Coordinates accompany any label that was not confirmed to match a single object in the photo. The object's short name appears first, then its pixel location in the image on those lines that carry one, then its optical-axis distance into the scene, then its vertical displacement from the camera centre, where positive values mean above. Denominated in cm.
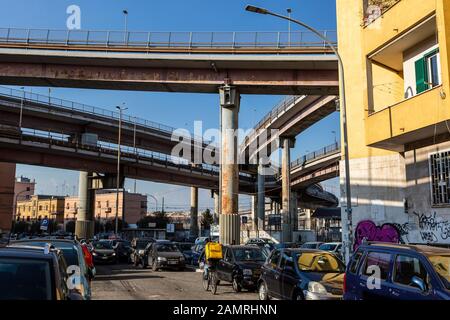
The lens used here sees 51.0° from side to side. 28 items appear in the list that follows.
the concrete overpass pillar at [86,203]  5384 +267
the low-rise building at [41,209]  12888 +475
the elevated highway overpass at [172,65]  3047 +1059
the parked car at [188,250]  3042 -162
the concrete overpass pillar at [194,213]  8519 +246
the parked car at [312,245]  2774 -106
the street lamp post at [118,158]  4897 +696
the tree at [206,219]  11072 +174
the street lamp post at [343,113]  1659 +410
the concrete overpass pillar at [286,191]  5884 +445
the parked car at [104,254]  2898 -171
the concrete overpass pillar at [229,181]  2925 +282
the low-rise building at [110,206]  13275 +568
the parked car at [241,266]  1513 -130
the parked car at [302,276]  1021 -115
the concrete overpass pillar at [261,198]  6781 +412
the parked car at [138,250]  2748 -143
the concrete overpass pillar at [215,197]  8064 +510
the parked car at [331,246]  2535 -107
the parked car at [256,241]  3496 -115
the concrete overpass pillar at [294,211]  6878 +245
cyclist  1562 -98
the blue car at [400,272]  676 -71
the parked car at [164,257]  2438 -159
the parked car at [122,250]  3192 -162
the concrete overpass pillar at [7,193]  8500 +591
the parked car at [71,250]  1041 -55
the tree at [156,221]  11688 +131
